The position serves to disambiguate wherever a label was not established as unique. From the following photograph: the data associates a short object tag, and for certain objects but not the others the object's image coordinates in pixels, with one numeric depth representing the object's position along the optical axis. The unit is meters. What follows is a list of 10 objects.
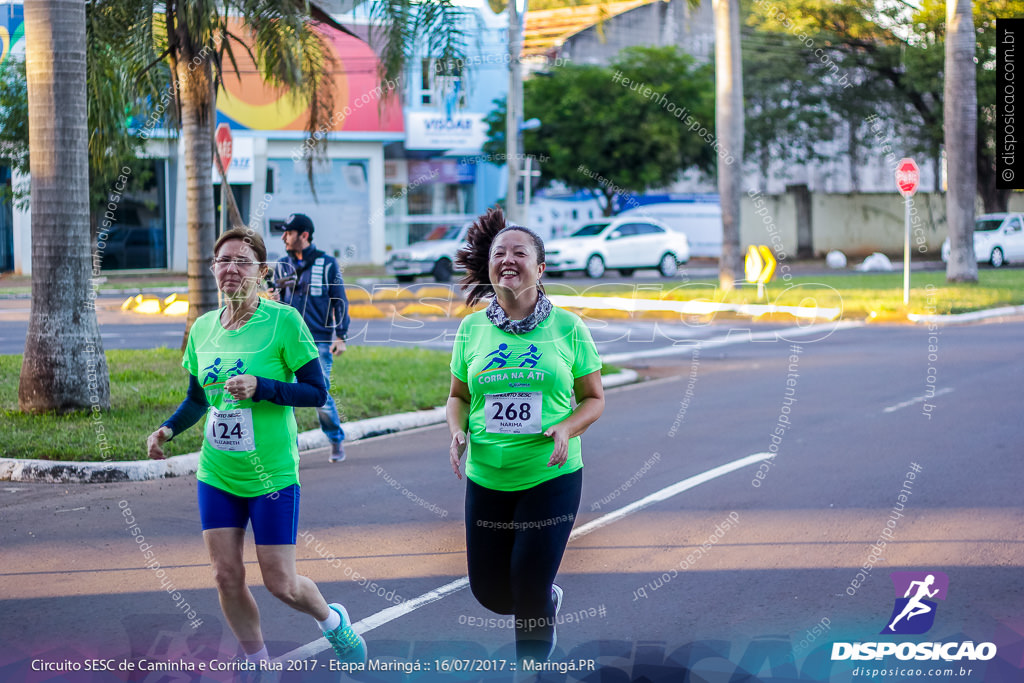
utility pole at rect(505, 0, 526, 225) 22.81
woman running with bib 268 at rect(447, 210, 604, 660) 4.29
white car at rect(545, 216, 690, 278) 31.58
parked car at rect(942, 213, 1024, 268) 37.31
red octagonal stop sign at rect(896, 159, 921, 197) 20.42
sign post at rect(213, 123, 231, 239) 14.50
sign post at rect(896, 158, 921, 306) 20.42
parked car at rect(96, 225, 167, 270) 32.78
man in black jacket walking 9.16
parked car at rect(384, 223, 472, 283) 29.47
